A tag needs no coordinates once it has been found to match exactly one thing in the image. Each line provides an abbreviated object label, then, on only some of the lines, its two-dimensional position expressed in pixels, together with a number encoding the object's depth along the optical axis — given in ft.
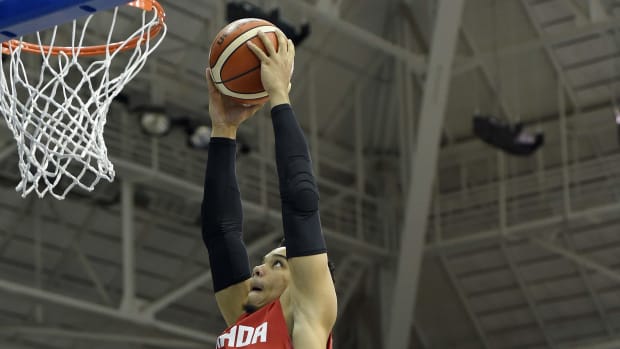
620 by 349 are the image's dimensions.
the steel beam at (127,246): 63.00
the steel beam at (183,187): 62.85
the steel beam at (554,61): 73.74
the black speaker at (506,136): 67.62
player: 15.72
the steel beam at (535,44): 64.69
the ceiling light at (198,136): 64.80
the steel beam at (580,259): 73.82
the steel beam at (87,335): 65.00
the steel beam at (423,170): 59.47
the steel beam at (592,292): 78.59
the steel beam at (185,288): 63.41
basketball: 16.94
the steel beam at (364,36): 58.90
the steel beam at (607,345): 73.77
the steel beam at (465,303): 81.87
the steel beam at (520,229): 71.51
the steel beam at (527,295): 80.07
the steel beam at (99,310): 59.16
